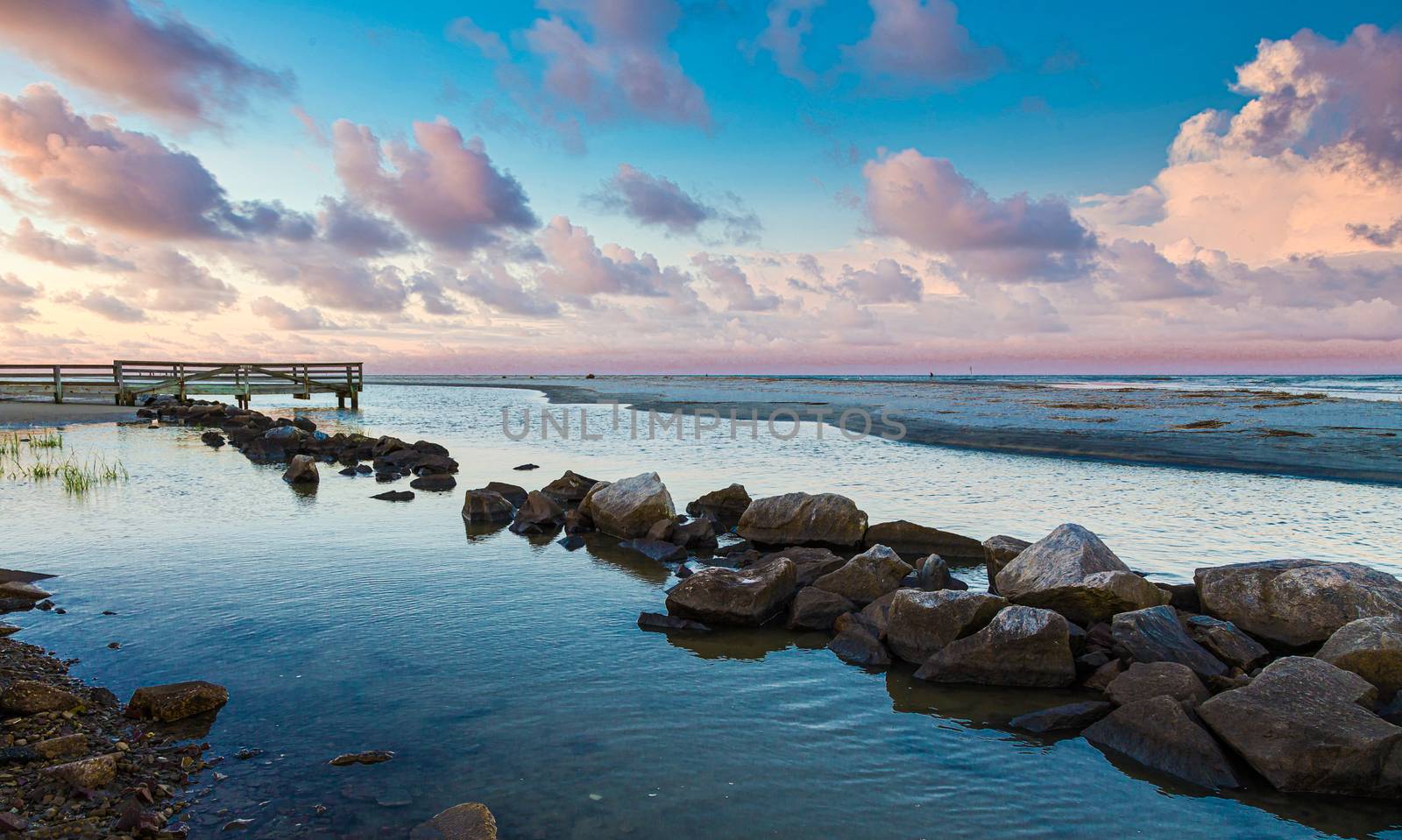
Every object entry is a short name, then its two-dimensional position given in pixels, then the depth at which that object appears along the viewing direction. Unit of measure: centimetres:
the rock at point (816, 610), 863
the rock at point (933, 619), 758
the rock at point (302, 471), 1844
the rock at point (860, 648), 765
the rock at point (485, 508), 1430
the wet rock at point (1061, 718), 623
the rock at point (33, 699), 556
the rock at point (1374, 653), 644
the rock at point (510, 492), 1622
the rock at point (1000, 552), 1002
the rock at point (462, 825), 442
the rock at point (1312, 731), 522
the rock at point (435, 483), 1823
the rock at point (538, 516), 1370
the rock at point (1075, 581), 801
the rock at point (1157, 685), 625
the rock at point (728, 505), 1488
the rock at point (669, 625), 854
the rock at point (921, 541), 1185
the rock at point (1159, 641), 701
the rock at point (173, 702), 582
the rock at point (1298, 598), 763
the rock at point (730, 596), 865
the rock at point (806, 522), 1225
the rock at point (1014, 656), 706
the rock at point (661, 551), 1182
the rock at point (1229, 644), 729
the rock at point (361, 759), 530
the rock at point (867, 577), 928
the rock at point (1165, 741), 550
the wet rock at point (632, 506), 1312
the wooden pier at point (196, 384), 4584
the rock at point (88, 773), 465
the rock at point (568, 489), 1616
